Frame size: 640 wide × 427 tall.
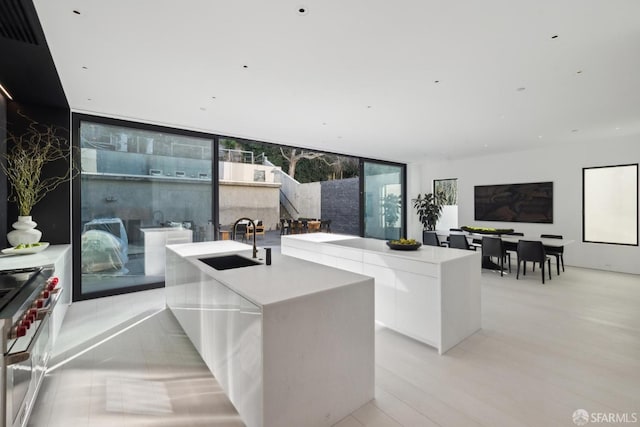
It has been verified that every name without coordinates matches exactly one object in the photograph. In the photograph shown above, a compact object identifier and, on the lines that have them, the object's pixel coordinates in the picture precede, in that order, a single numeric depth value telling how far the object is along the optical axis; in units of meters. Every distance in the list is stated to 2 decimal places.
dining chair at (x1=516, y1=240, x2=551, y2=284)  4.94
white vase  2.96
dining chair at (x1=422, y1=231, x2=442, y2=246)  6.26
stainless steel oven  1.36
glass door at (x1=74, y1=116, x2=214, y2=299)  4.16
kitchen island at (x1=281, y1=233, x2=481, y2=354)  2.64
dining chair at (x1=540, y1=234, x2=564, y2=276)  5.43
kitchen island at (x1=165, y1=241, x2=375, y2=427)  1.54
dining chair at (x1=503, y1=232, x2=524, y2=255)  5.74
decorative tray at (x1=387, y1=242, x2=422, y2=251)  3.14
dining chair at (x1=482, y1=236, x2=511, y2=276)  5.33
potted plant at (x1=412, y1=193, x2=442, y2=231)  8.34
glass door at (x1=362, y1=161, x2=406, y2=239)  7.80
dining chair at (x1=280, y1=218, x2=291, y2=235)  11.34
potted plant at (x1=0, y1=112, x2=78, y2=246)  3.07
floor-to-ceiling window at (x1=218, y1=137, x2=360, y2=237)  11.25
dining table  5.19
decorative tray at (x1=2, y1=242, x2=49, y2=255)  2.79
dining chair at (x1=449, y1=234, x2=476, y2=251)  5.77
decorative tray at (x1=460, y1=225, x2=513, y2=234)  5.99
